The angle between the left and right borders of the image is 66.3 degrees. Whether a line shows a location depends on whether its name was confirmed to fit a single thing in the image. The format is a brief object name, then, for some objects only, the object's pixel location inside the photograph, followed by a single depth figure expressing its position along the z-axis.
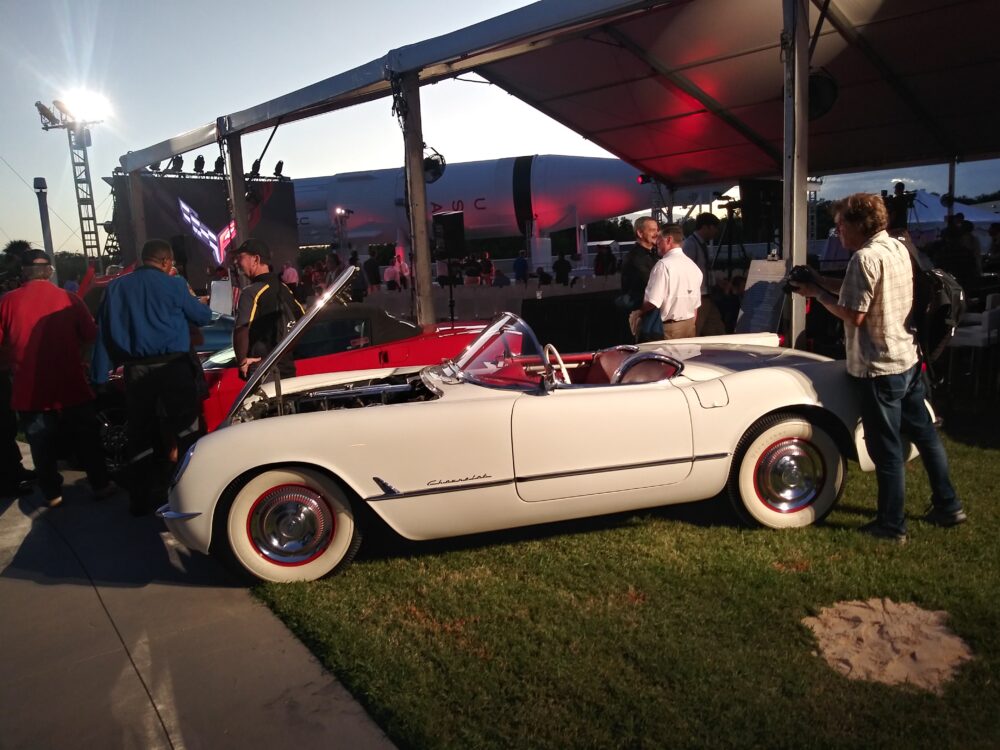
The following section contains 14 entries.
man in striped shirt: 3.66
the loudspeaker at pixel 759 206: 10.07
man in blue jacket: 4.84
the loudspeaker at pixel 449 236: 10.62
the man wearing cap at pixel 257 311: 5.14
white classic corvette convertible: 3.54
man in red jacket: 5.29
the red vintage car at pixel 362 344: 5.64
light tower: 26.21
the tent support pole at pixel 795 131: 6.30
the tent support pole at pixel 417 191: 8.21
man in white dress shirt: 5.70
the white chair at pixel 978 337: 6.55
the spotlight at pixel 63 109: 25.72
